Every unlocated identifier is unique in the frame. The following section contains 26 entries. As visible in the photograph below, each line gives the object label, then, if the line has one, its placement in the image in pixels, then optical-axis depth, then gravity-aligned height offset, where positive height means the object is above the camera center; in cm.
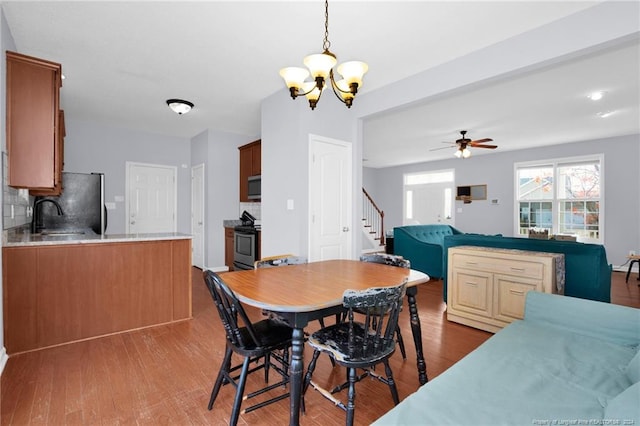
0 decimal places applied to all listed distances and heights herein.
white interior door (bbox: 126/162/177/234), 584 +25
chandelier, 198 +90
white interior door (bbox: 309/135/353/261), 372 +15
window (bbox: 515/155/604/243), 646 +31
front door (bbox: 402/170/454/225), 891 +41
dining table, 155 -44
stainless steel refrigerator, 443 +7
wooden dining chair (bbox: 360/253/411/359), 247 -42
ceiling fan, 577 +123
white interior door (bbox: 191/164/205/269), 601 -4
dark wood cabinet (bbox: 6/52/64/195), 242 +71
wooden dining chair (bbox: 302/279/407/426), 155 -72
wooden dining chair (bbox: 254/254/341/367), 251 -41
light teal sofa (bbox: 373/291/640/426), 116 -76
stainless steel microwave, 533 +41
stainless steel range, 490 -56
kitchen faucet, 418 -5
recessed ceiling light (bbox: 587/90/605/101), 396 +147
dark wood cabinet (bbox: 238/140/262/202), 566 +88
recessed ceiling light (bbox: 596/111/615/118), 472 +147
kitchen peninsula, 258 -67
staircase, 813 -44
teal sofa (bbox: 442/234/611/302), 292 -52
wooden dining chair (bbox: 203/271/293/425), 164 -72
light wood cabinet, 281 -67
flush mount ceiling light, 418 +139
